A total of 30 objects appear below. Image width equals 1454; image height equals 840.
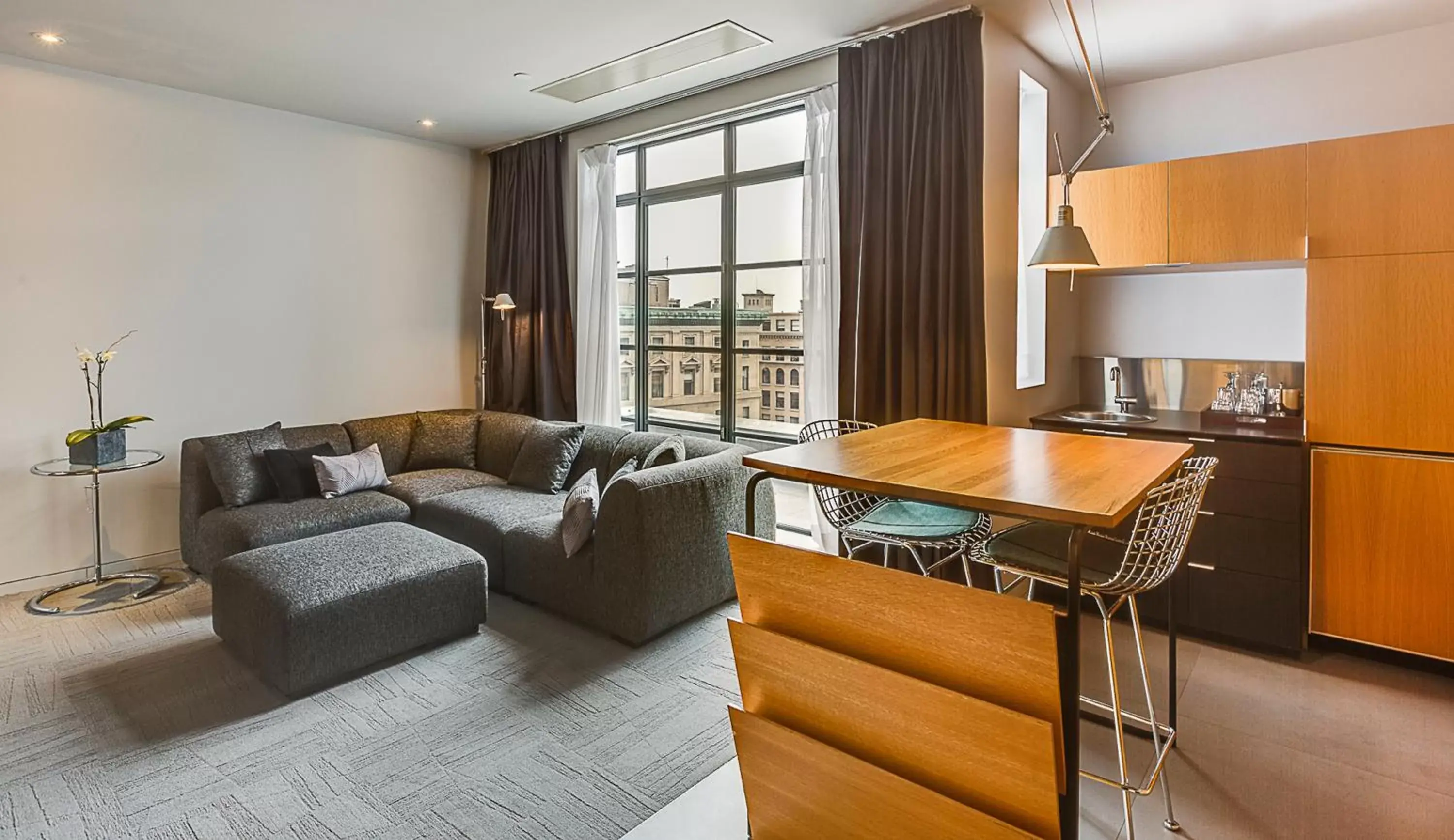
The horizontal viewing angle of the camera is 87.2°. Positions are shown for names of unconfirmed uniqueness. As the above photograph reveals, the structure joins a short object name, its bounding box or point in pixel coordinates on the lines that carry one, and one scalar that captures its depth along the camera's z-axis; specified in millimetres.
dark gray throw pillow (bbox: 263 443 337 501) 4258
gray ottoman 2816
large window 4352
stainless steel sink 3621
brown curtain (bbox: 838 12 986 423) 3320
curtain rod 3529
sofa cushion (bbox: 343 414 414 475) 4871
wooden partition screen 1450
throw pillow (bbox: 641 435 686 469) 3768
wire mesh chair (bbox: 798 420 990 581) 2379
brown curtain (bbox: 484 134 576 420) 5395
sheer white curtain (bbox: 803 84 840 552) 3887
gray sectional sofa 3240
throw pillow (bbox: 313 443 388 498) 4340
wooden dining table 1501
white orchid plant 3895
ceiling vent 3559
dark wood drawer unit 3148
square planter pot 3742
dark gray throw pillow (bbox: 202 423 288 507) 4156
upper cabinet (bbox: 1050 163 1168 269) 3527
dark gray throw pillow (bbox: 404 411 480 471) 5094
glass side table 3711
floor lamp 5812
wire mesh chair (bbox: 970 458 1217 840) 1938
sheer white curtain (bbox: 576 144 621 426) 5113
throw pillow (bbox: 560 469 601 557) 3355
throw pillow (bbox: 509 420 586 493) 4473
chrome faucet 4125
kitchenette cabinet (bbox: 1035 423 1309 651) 3125
